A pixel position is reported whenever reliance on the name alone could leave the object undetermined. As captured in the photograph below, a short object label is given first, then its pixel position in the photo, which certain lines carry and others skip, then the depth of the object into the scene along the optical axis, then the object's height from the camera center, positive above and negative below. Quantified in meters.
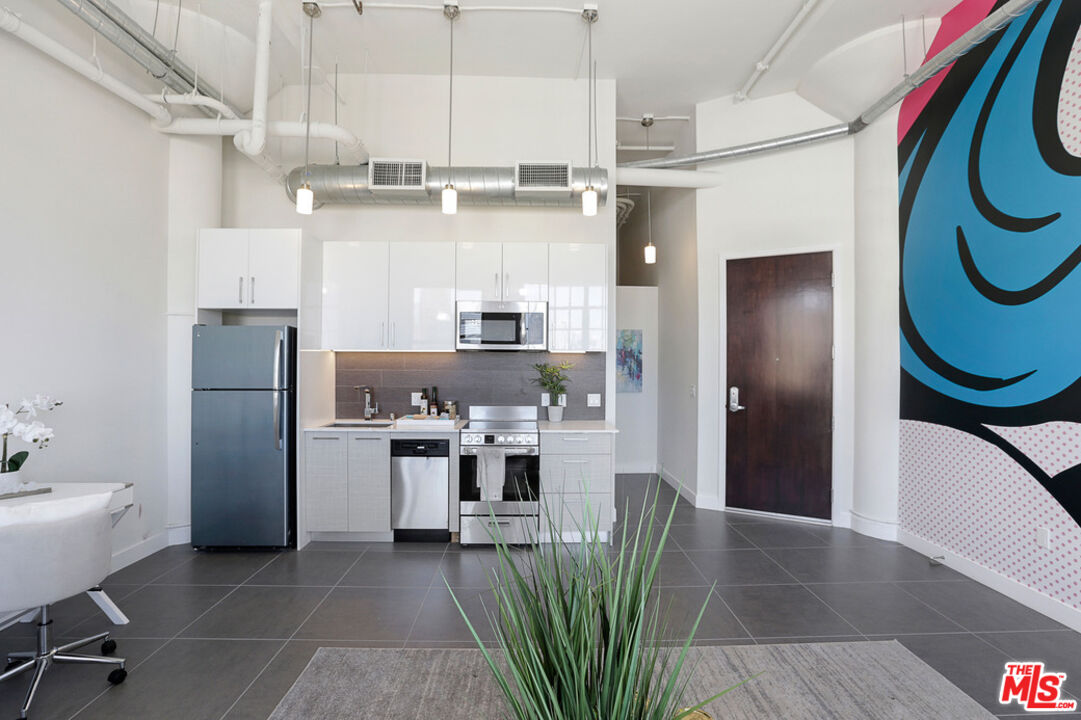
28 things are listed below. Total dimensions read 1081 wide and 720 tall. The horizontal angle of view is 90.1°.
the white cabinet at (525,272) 4.75 +0.77
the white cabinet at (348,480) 4.43 -0.99
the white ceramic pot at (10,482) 2.72 -0.63
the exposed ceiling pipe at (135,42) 3.16 +2.05
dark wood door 4.99 -0.22
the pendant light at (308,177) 3.88 +1.52
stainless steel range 4.41 -0.95
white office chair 2.23 -0.87
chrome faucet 4.98 -0.46
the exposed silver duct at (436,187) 4.55 +1.47
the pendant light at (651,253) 6.47 +1.30
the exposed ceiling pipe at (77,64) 2.93 +1.83
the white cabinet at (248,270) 4.36 +0.72
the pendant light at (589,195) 4.09 +1.25
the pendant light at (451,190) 4.02 +1.26
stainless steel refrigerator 4.24 -0.59
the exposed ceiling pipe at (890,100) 3.21 +2.02
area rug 2.33 -1.52
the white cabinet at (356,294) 4.72 +0.57
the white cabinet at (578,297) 4.77 +0.55
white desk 2.96 -0.80
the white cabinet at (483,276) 4.75 +0.73
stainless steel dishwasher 4.46 -0.99
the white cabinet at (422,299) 4.73 +0.53
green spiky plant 0.93 -0.51
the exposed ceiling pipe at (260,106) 3.91 +1.90
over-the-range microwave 4.70 +0.30
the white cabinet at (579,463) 4.45 -0.85
